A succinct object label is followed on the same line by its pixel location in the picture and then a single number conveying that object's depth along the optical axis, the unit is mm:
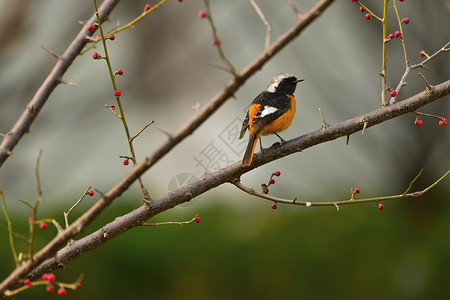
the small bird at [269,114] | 6852
